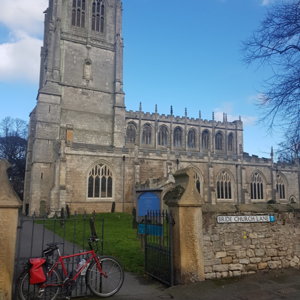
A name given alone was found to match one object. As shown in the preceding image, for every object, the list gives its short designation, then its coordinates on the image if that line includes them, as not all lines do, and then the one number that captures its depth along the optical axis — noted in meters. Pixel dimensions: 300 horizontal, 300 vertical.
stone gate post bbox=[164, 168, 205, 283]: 5.92
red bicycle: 4.81
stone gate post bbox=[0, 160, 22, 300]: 4.70
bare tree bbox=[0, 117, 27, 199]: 43.72
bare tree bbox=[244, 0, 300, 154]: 7.18
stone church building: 25.81
